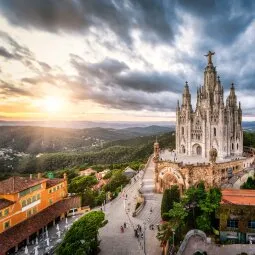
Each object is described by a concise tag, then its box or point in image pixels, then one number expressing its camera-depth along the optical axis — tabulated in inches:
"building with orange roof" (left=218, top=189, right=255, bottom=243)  839.7
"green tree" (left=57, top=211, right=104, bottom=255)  735.3
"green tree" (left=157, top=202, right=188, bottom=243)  859.7
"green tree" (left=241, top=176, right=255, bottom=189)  1230.5
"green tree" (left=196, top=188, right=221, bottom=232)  870.9
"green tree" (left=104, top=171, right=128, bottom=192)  1659.9
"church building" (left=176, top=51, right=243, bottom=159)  1654.1
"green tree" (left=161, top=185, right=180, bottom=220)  1059.2
